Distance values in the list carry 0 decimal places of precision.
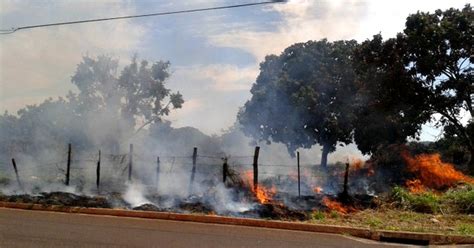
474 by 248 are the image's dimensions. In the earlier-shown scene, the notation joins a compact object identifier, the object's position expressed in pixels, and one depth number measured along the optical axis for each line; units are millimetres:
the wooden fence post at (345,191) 15259
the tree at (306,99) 30203
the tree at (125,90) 33500
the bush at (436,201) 13680
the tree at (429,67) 22266
